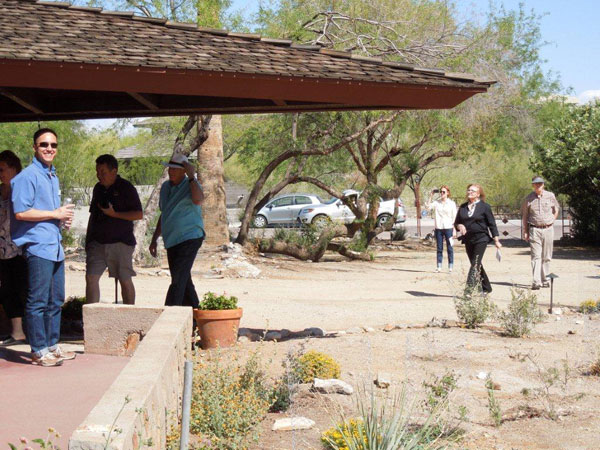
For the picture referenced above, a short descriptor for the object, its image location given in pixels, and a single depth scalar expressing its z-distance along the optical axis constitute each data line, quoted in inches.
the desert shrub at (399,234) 1266.0
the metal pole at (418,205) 1385.8
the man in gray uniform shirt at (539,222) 579.2
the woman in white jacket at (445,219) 717.3
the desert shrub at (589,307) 477.4
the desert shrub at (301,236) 901.8
